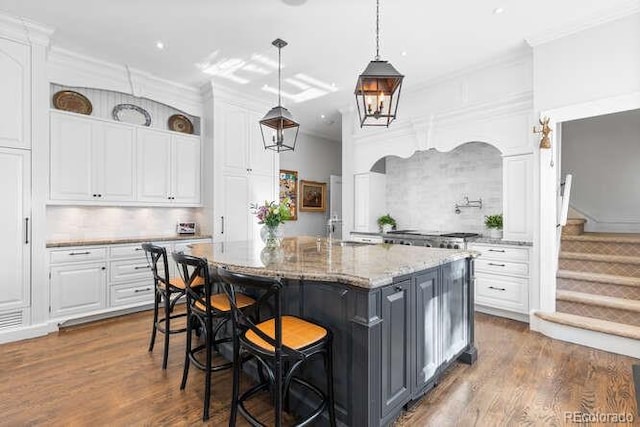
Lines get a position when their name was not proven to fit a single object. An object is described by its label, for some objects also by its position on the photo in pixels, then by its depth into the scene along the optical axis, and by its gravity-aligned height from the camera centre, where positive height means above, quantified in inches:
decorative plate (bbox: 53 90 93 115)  157.8 +54.8
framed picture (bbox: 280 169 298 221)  261.3 +22.5
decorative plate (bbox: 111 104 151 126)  175.0 +54.3
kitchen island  68.6 -23.3
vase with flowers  116.3 -1.6
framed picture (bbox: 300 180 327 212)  277.1 +16.0
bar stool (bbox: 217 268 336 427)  62.9 -26.6
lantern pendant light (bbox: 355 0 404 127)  82.6 +33.2
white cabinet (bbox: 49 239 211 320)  143.7 -30.8
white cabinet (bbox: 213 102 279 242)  194.4 +26.4
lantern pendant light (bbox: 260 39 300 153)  125.6 +36.4
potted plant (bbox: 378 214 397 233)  218.8 -5.5
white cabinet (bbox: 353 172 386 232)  222.1 +10.0
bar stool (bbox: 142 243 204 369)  104.3 -24.3
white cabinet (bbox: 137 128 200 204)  177.0 +26.5
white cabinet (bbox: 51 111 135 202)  151.1 +26.5
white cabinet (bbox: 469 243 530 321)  149.3 -30.5
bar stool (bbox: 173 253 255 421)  81.3 -25.0
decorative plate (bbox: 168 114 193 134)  196.4 +54.7
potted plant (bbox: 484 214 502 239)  170.2 -5.2
